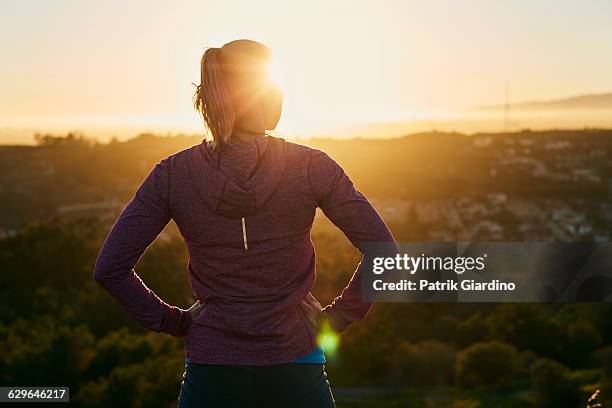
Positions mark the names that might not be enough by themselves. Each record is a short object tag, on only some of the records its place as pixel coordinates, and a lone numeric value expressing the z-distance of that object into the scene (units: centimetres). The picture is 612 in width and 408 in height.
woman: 146
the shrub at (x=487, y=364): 2100
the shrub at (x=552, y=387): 1539
